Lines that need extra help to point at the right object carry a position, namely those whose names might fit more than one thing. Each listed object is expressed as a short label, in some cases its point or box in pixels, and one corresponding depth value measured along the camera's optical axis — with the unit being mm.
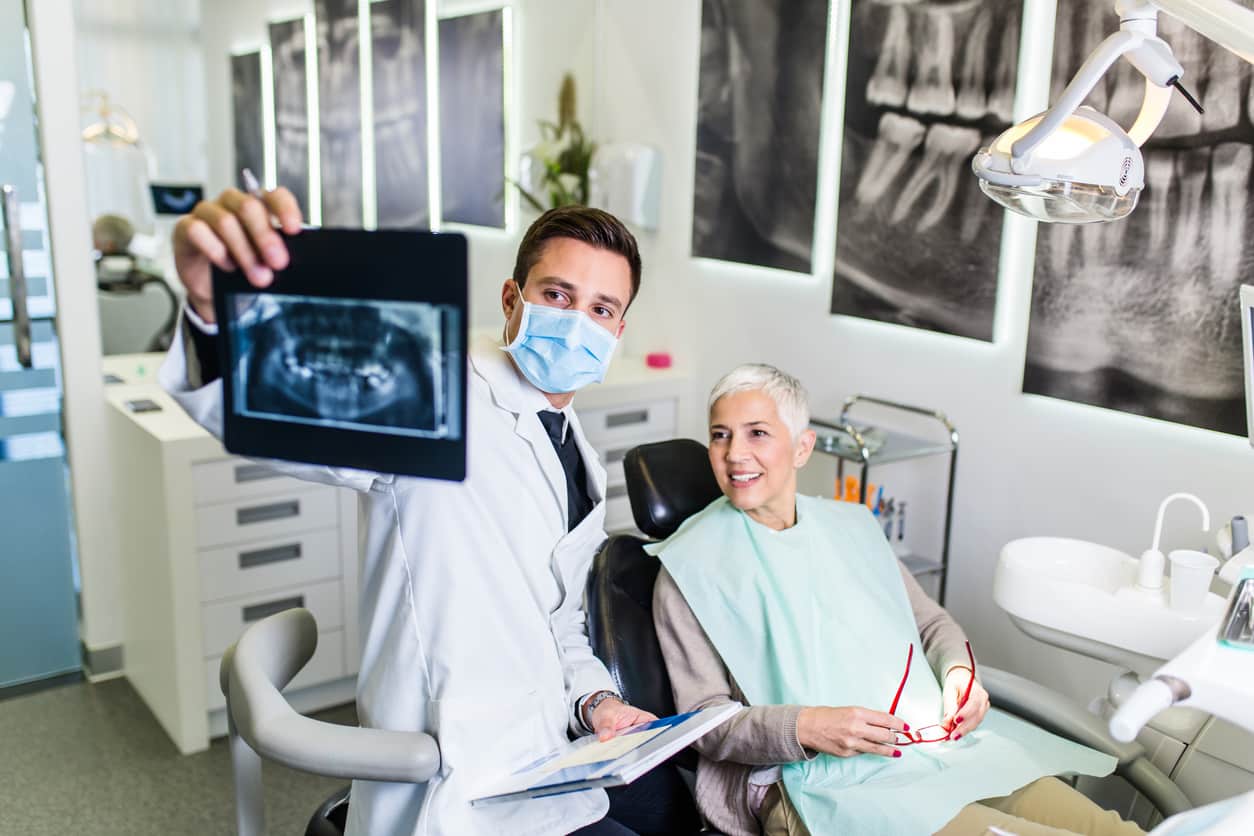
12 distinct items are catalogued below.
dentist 1504
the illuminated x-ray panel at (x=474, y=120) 3723
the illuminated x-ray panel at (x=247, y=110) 3244
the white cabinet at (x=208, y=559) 2826
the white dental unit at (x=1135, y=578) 1197
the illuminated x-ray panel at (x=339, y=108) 3387
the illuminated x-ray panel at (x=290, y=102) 3303
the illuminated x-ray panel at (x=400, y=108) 3543
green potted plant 3734
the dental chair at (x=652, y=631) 1832
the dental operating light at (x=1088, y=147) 1410
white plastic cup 1789
